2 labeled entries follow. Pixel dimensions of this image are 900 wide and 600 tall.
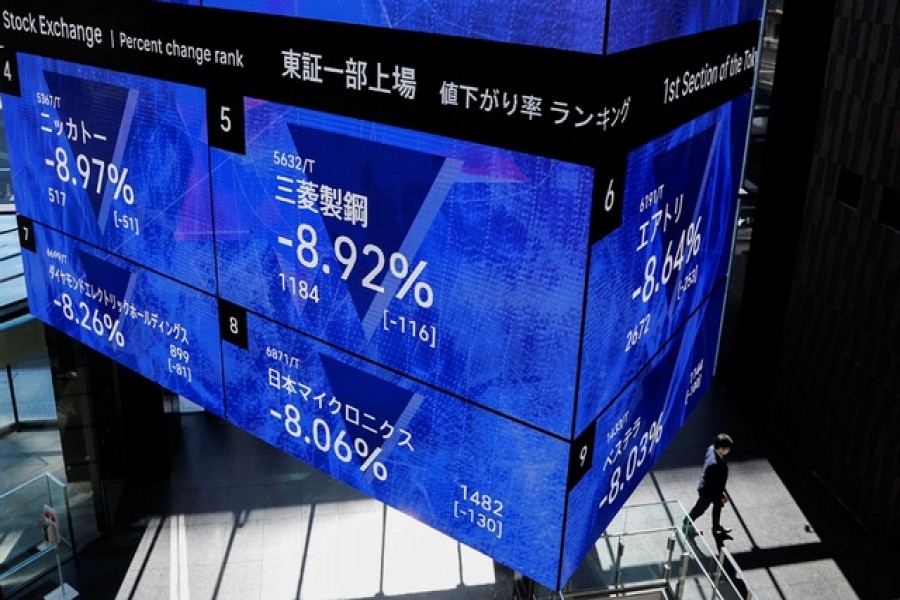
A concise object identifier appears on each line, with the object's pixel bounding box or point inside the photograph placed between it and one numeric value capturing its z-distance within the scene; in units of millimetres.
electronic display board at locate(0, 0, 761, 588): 3344
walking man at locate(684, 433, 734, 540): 10438
